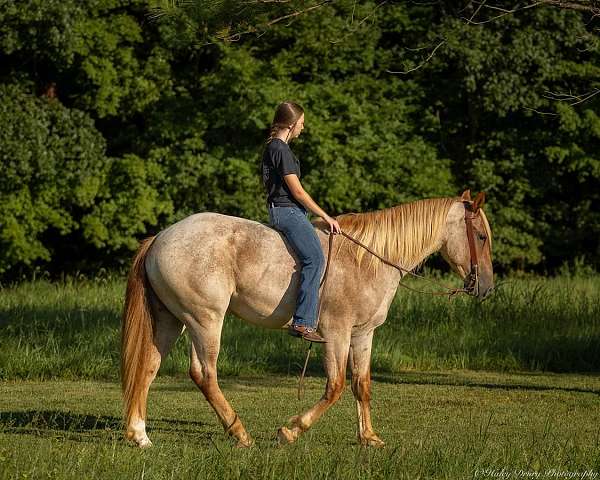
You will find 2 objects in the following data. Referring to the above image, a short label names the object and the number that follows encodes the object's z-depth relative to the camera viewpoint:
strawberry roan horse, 16.19
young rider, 16.25
